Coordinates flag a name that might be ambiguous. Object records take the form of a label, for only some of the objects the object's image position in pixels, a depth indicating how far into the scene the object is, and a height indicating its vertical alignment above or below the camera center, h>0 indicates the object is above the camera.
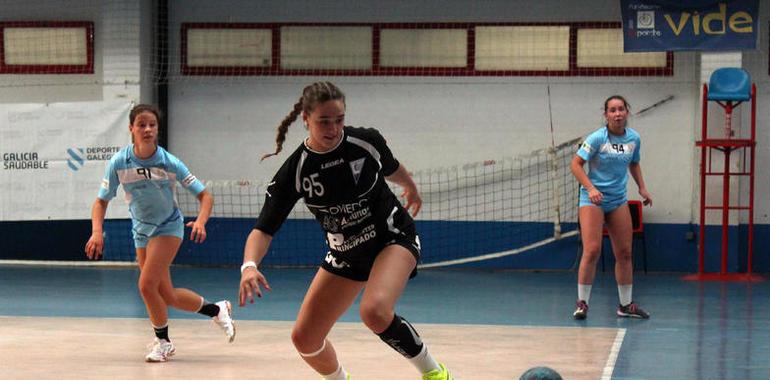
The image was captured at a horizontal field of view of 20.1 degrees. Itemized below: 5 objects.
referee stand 26.13 -0.81
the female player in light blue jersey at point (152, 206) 15.00 -0.86
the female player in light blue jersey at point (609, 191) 19.04 -0.94
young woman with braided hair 10.62 -0.74
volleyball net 28.84 -1.79
